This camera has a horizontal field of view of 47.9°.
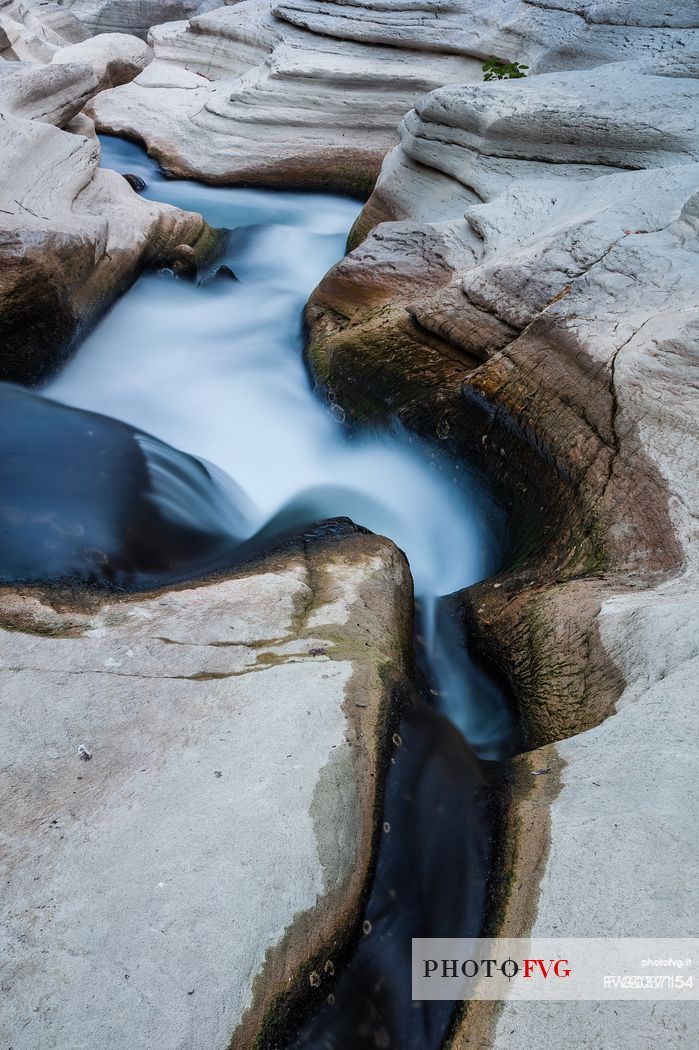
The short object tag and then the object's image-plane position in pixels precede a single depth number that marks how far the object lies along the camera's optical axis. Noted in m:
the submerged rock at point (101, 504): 3.62
